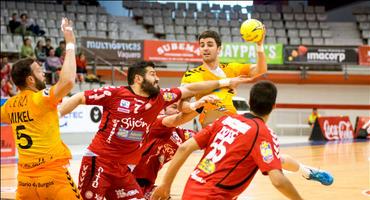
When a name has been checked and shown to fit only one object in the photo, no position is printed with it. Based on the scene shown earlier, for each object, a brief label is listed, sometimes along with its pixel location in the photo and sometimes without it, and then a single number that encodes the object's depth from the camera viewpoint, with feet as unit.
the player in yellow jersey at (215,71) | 25.22
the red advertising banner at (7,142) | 58.02
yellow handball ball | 23.43
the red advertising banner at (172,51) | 90.38
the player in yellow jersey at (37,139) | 19.26
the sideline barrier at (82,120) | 69.10
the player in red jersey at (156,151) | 28.43
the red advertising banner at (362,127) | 83.36
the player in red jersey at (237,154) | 15.42
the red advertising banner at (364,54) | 96.58
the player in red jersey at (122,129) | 22.80
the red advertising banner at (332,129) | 81.82
